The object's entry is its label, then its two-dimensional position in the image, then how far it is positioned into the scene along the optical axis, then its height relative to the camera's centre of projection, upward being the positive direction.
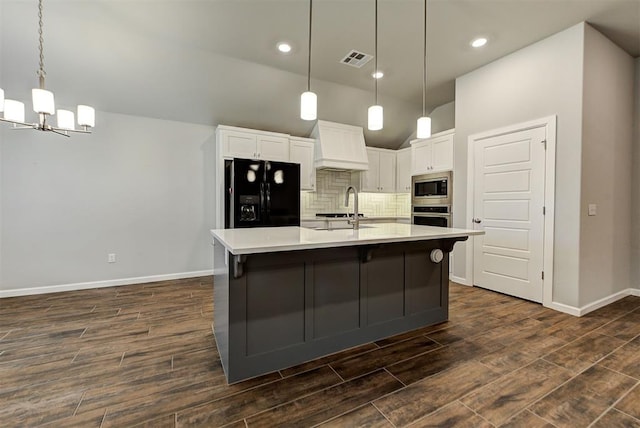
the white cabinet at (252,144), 4.26 +1.01
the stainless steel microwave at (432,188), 4.29 +0.36
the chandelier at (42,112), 2.09 +0.77
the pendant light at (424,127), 2.43 +0.72
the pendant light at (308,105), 2.18 +0.80
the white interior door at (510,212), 3.21 +0.00
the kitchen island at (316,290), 1.81 -0.59
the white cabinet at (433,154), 4.29 +0.92
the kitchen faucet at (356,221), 2.46 -0.09
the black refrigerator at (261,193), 4.06 +0.24
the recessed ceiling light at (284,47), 3.24 +1.86
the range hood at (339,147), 4.87 +1.11
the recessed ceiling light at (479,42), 3.14 +1.88
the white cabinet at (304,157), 4.83 +0.89
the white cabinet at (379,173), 5.49 +0.73
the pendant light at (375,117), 2.44 +0.80
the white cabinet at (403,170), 5.46 +0.79
